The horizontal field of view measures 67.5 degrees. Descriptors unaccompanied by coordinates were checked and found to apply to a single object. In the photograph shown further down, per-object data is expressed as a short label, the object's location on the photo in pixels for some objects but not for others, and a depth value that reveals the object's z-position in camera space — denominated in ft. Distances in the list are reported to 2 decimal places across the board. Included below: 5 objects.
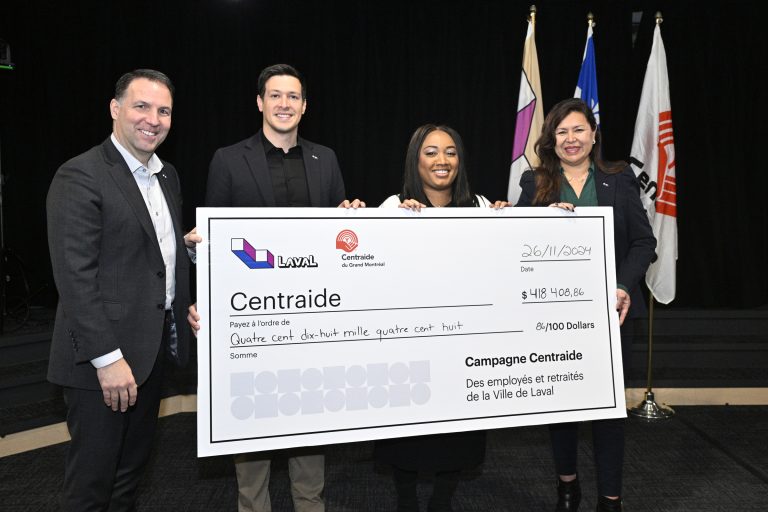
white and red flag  13.89
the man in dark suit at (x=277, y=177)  7.25
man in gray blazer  5.43
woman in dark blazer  7.55
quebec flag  14.67
